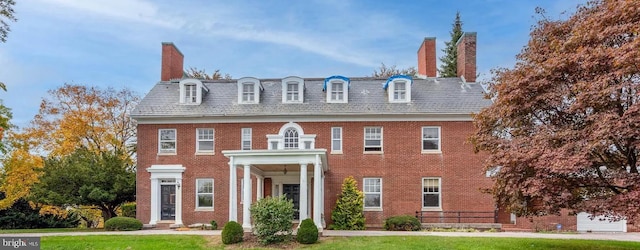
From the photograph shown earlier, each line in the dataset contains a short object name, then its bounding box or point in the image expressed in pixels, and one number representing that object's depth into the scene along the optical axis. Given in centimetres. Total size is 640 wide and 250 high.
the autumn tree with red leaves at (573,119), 1207
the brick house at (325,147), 2414
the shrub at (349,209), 2294
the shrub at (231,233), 1745
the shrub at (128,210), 2894
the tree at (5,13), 1703
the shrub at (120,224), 2234
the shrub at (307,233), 1728
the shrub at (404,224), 2252
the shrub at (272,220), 1742
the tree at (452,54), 4531
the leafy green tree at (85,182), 2544
